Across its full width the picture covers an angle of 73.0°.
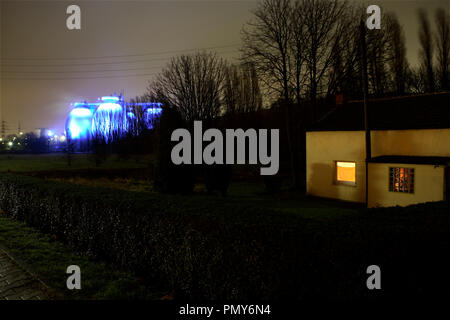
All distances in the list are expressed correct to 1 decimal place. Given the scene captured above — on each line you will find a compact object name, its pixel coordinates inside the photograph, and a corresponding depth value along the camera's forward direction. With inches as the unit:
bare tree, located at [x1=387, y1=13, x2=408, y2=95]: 1290.8
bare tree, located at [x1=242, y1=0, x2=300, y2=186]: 844.0
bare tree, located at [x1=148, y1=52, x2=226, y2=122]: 1250.0
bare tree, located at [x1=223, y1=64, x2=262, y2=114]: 1708.9
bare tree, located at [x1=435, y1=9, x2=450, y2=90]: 1267.2
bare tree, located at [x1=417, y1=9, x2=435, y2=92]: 1295.5
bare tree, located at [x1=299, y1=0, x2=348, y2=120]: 837.8
